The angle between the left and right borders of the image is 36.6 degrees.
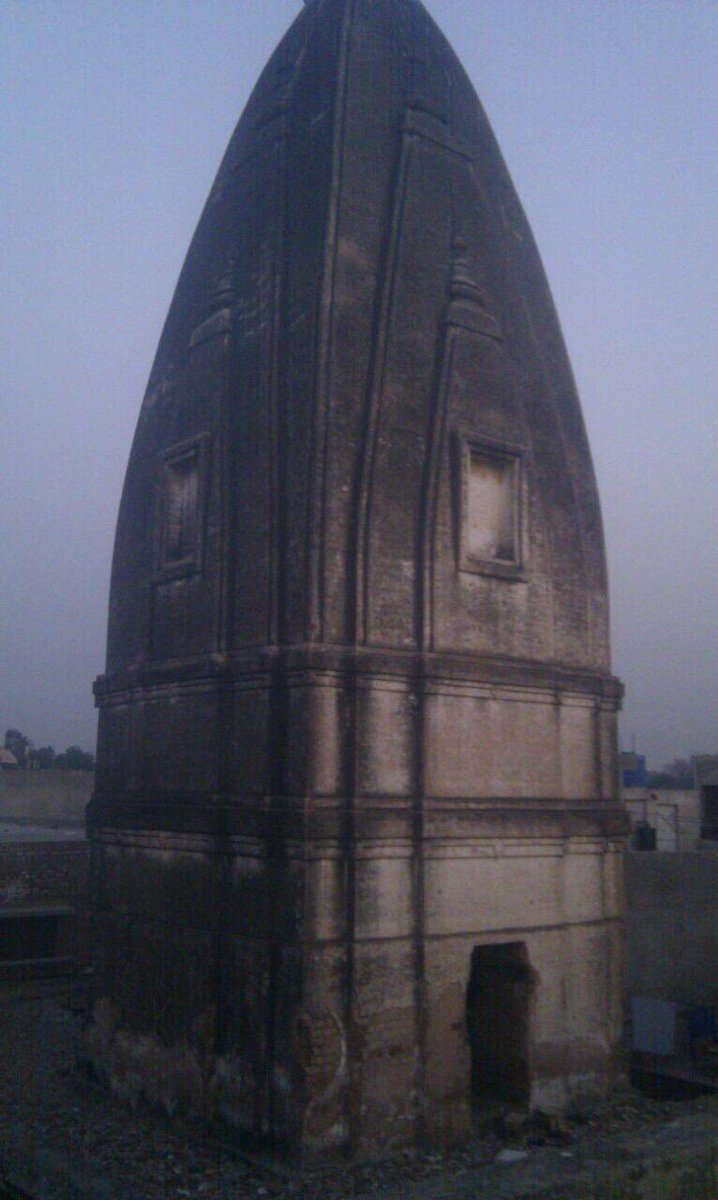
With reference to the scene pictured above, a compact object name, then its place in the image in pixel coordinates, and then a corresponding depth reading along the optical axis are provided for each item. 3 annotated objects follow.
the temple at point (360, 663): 9.37
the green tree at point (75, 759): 77.88
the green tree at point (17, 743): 89.19
